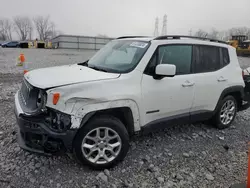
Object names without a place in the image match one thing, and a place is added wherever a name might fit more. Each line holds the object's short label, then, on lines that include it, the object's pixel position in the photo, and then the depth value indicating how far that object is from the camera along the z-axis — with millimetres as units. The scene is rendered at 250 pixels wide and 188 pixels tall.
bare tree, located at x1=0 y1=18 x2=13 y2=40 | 104944
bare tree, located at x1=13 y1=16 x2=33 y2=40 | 109312
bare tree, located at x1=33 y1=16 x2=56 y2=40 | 109650
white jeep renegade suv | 2680
